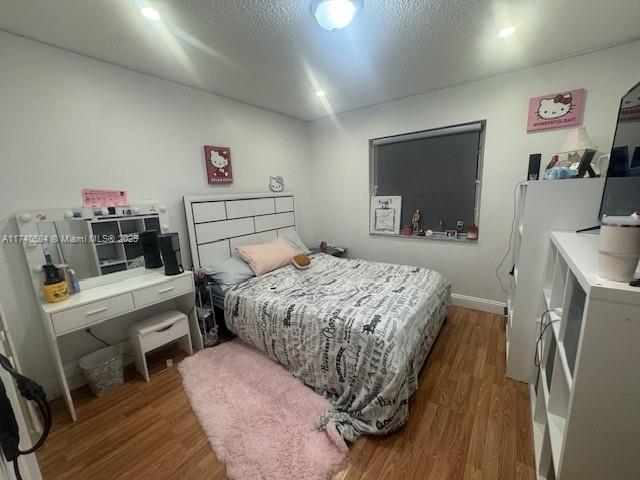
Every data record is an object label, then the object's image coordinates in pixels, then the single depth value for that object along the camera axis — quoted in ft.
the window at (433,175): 9.35
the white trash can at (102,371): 6.11
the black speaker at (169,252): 7.03
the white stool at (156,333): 6.56
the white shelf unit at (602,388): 2.65
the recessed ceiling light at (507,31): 5.69
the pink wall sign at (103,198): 6.49
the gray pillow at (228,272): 8.23
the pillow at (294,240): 10.91
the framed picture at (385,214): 11.02
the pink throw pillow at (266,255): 9.00
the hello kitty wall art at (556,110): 7.11
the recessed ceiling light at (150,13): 4.85
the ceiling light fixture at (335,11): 4.66
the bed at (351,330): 4.95
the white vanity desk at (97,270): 5.53
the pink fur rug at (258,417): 4.43
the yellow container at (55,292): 5.54
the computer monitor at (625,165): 3.98
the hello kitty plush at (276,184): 11.22
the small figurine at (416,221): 10.66
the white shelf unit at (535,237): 5.06
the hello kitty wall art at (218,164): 8.93
